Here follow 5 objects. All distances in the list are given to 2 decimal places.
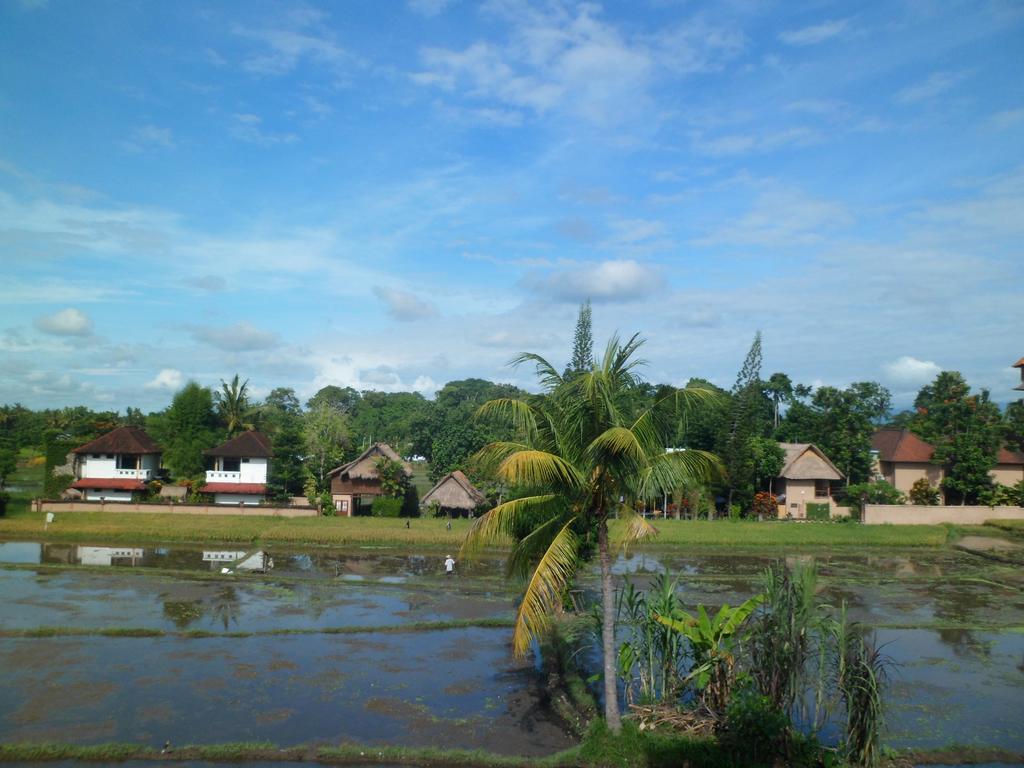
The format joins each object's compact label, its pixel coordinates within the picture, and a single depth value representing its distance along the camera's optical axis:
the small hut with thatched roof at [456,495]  39.41
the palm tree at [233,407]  51.12
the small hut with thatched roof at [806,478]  44.16
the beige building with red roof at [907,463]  44.91
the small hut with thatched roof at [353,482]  42.06
